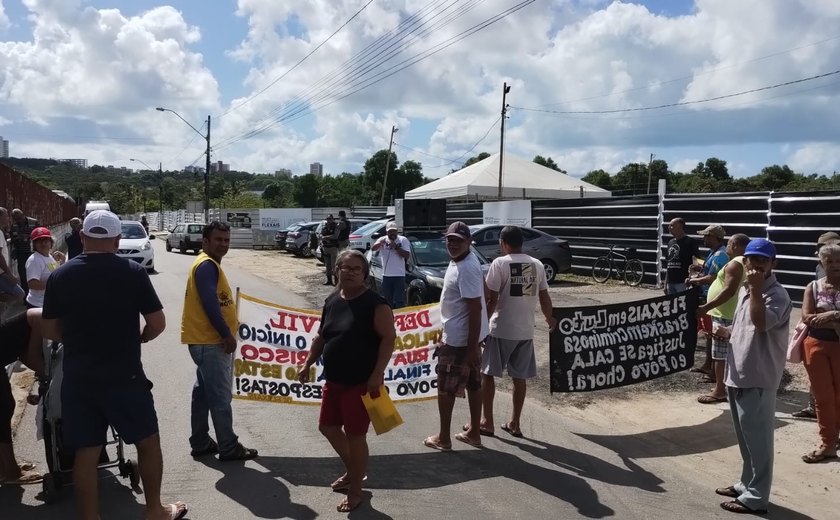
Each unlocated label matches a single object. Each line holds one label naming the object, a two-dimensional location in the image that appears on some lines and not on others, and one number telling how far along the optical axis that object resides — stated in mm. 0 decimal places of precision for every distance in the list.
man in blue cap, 4617
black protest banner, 6535
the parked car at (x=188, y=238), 32906
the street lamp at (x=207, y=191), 43188
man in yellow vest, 5039
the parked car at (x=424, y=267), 11711
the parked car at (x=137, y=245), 20406
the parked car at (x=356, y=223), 26984
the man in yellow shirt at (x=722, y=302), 6504
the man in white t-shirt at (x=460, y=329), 5500
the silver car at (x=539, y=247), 17609
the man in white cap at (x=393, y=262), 11758
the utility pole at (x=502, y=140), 34612
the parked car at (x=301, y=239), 29844
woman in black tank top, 4375
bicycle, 17375
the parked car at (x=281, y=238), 33234
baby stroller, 4492
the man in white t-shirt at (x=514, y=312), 6043
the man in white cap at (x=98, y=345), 3803
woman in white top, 7473
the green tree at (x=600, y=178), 82188
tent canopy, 34066
